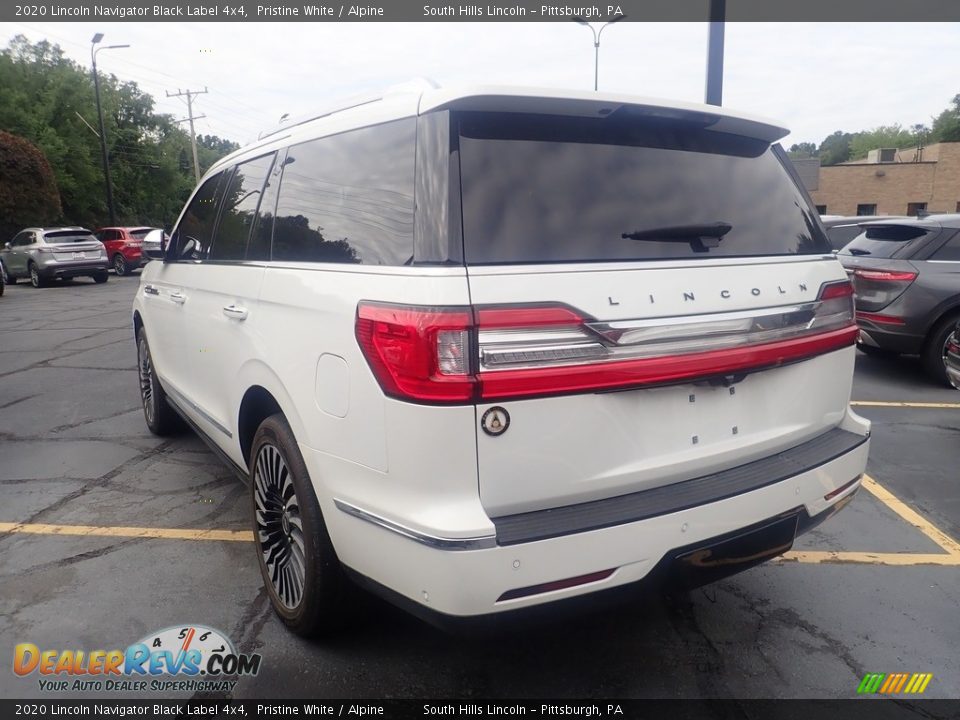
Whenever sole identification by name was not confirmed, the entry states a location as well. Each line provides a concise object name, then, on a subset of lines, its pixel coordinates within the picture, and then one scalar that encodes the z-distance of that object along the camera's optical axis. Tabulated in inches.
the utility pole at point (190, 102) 2314.1
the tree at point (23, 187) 1219.9
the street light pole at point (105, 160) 1289.4
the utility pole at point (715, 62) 393.1
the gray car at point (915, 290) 269.9
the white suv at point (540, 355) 74.4
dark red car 990.4
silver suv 816.9
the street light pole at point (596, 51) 900.6
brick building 1406.3
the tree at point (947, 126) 2623.0
